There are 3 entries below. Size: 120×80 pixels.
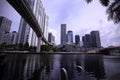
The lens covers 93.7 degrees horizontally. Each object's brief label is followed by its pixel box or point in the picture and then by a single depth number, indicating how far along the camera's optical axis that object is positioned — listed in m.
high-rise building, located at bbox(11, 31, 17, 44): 82.72
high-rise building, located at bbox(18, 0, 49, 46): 65.11
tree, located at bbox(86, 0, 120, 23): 4.05
